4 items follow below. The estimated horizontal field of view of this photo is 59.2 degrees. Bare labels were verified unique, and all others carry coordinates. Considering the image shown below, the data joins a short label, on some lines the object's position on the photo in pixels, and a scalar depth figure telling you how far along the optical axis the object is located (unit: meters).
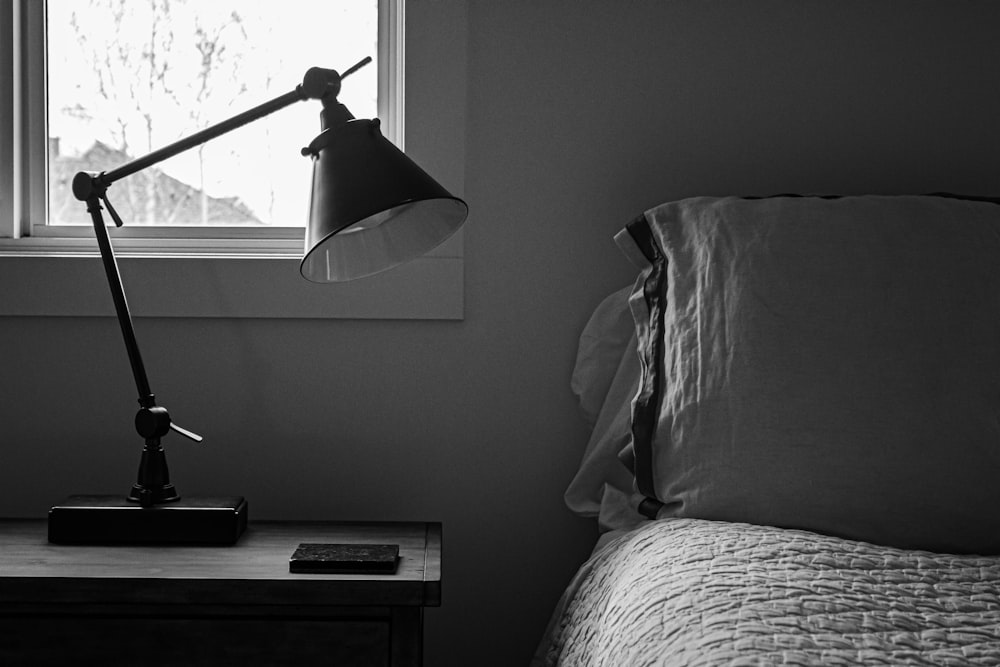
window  1.59
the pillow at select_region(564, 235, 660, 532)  1.39
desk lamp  1.03
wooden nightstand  1.06
